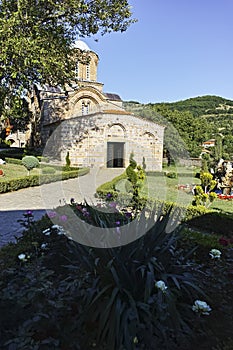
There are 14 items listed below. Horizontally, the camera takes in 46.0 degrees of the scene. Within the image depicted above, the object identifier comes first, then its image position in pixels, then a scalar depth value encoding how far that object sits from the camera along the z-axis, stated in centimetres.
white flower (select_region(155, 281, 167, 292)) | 219
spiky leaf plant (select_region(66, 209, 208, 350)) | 208
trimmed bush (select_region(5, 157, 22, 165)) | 1822
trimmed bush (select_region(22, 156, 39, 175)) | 1383
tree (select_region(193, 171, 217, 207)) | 766
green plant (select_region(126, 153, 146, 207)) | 794
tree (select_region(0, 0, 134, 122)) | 1140
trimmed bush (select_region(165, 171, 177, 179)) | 1941
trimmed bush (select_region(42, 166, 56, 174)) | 1457
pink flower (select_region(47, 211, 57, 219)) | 418
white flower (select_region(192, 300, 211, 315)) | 225
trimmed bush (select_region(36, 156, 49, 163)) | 2021
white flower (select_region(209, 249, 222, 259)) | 313
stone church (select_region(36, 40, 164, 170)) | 2114
